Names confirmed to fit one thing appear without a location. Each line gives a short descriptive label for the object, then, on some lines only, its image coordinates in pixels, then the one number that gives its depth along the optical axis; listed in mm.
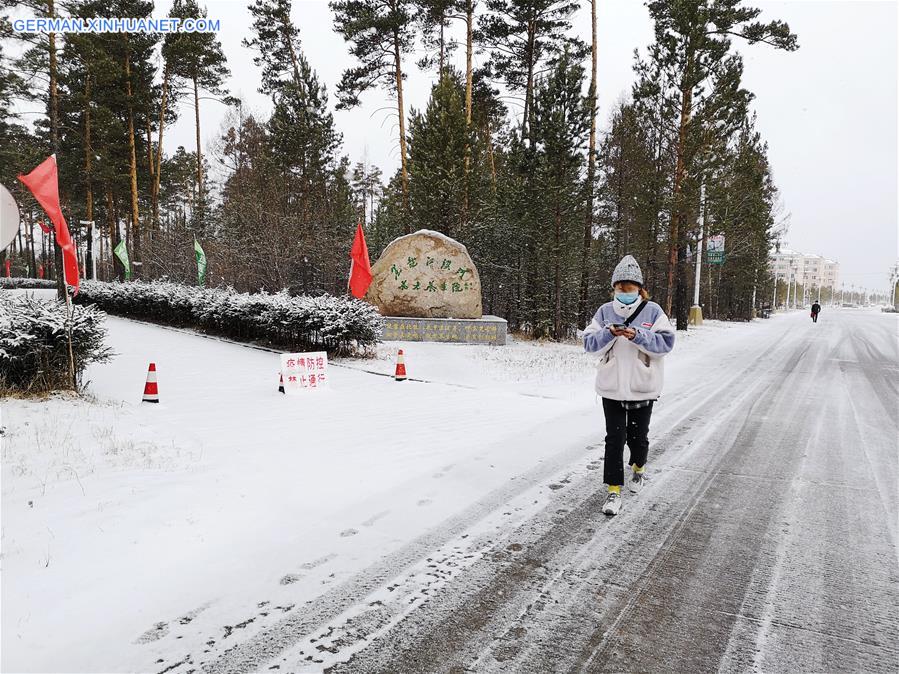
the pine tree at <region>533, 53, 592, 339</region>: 16562
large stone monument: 16344
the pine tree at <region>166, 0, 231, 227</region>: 25828
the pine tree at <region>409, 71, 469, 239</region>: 20109
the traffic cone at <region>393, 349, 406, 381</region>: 9805
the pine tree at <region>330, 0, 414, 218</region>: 20766
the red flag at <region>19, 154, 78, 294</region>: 6098
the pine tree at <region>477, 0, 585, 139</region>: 19469
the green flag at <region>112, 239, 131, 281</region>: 24375
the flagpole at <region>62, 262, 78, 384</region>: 6836
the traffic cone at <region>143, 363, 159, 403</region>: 7148
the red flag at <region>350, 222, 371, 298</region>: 13742
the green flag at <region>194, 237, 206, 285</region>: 20609
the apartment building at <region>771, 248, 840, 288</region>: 156950
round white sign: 5254
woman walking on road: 3857
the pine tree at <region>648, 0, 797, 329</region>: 20422
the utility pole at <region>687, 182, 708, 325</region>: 29652
